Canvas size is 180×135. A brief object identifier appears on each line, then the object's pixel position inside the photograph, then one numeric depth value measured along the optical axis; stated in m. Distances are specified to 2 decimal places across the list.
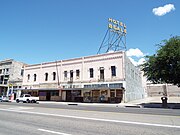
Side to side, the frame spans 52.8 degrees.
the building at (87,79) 31.66
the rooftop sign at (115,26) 37.28
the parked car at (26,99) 33.59
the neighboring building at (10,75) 48.44
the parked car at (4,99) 38.78
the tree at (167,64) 23.17
